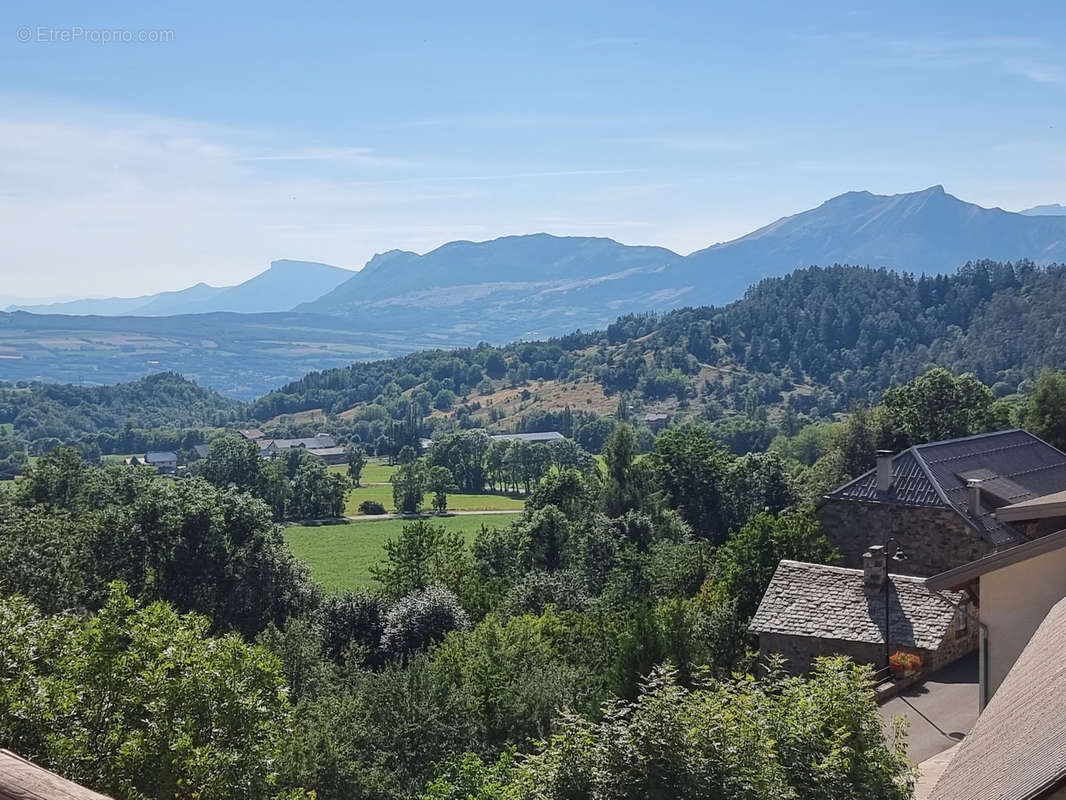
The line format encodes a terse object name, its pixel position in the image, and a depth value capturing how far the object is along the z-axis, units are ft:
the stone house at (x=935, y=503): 120.57
